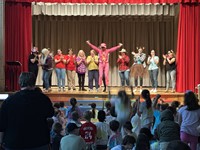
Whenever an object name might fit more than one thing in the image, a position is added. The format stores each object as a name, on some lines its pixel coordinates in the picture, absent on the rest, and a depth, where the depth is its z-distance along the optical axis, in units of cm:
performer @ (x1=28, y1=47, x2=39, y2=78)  1523
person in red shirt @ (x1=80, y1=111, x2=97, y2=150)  668
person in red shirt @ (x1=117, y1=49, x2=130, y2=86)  1534
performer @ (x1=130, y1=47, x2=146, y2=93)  1534
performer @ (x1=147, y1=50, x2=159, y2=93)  1534
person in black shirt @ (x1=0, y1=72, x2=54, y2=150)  396
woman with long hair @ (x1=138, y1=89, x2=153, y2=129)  714
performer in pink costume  1540
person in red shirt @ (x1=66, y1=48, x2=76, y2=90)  1550
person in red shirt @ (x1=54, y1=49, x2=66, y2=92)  1531
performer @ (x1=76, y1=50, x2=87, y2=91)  1518
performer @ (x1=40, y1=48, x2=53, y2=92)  1486
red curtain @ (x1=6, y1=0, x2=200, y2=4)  1603
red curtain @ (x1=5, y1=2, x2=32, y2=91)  1598
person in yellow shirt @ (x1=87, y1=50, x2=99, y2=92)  1532
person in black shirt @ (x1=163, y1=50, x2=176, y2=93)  1518
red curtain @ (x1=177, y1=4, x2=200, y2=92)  1578
